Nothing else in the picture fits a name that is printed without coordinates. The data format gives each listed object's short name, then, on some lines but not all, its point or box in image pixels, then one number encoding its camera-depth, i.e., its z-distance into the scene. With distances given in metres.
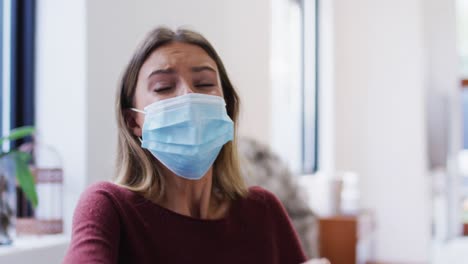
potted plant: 1.60
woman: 1.12
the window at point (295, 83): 3.75
